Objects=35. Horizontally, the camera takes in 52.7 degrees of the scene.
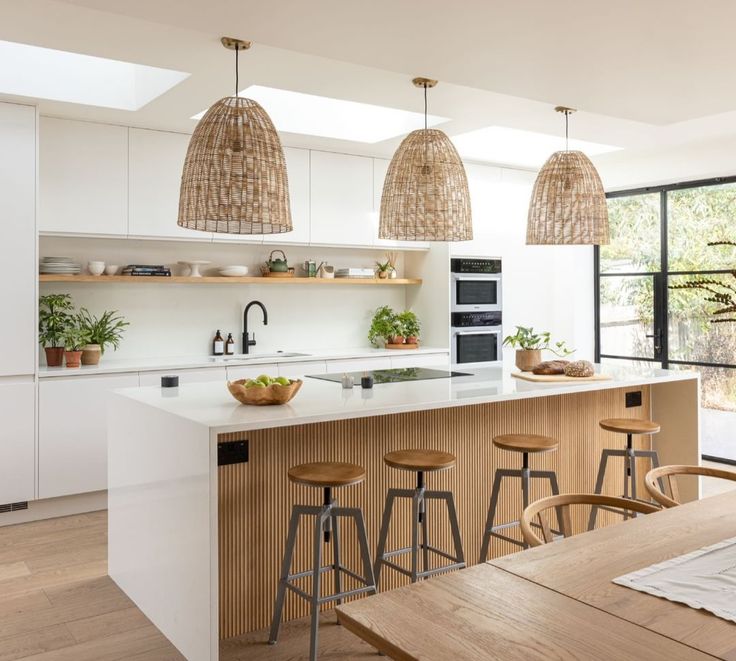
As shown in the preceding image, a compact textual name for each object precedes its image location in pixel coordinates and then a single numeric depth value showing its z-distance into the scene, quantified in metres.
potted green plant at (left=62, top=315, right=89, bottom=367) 4.81
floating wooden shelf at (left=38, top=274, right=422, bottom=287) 4.98
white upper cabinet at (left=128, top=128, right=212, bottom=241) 5.09
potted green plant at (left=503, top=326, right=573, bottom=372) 4.24
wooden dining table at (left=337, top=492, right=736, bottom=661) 1.34
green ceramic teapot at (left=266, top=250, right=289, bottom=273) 5.95
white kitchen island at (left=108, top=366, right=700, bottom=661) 2.69
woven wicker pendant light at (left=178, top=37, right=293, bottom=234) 2.83
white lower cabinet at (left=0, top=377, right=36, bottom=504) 4.46
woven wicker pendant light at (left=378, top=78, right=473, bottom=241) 3.51
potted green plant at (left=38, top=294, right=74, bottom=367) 4.84
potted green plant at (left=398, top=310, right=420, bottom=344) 6.40
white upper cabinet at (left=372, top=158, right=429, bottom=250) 6.22
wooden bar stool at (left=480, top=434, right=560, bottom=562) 3.46
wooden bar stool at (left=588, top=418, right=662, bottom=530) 3.92
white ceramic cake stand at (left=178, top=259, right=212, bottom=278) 5.56
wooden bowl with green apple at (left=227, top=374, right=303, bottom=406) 2.95
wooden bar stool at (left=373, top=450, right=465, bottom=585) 3.07
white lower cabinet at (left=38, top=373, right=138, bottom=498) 4.59
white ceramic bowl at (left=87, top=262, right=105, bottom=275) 5.12
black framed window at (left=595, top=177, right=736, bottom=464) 6.18
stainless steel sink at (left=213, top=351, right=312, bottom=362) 5.49
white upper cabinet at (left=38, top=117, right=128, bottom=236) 4.80
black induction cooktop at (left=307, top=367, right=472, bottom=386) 3.93
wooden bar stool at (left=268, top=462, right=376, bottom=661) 2.79
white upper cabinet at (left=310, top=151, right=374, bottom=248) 5.91
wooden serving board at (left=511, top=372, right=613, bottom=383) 3.88
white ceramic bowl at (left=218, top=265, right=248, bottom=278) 5.71
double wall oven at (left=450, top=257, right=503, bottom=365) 6.38
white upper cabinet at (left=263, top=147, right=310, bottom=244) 5.72
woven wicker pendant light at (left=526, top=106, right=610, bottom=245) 4.02
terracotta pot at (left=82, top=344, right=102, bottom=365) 4.93
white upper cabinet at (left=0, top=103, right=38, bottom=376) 4.46
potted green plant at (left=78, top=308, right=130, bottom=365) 4.96
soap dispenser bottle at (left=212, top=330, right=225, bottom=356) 5.78
